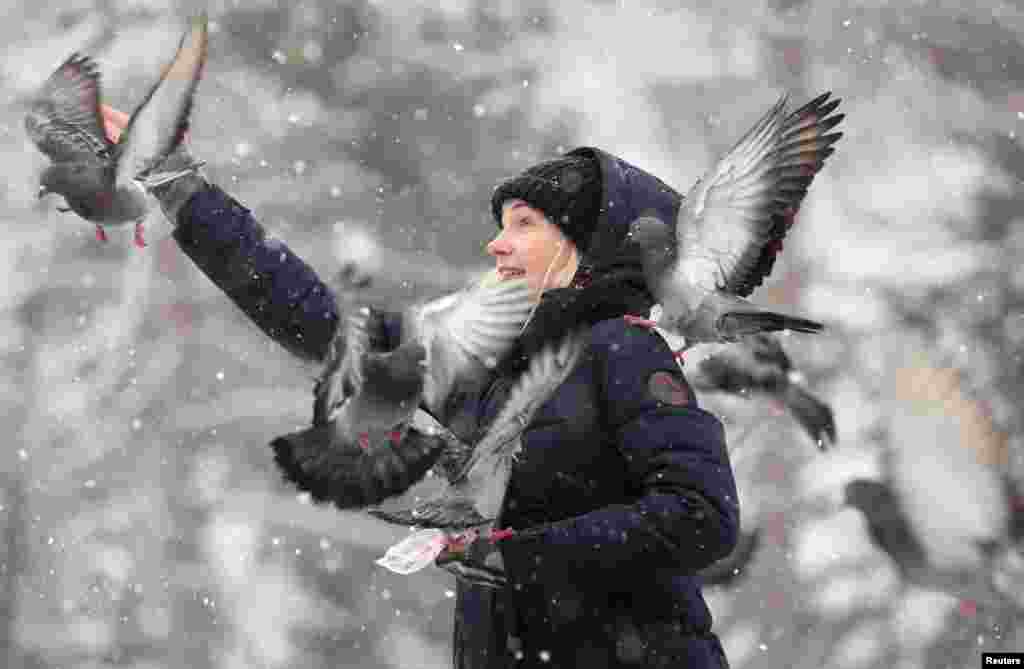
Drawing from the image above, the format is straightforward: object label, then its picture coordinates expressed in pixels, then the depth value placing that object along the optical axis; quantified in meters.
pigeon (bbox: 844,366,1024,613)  11.40
